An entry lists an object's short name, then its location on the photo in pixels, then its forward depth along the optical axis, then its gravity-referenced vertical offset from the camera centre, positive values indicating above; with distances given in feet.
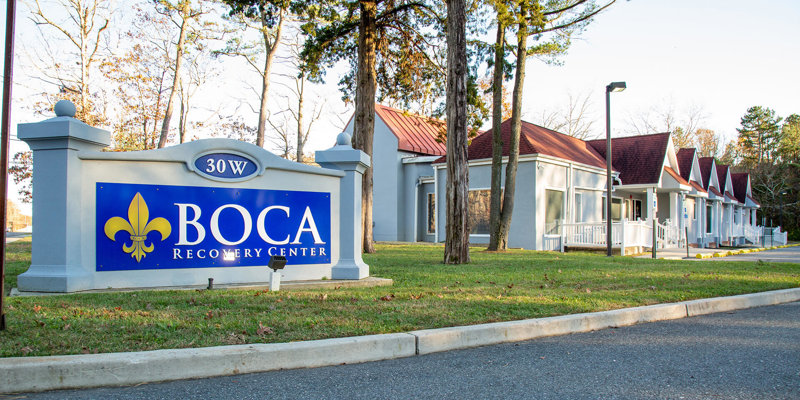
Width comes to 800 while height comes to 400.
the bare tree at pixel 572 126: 164.14 +27.56
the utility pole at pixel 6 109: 15.69 +3.09
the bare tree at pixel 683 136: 200.13 +30.33
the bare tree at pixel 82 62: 92.58 +26.16
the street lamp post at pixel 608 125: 60.23 +10.77
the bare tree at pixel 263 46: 97.96 +31.34
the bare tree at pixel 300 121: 131.34 +23.78
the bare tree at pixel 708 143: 219.20 +30.04
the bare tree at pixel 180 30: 94.94 +32.90
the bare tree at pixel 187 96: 113.70 +25.24
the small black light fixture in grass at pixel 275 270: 24.67 -2.26
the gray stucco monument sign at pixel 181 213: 23.45 +0.29
